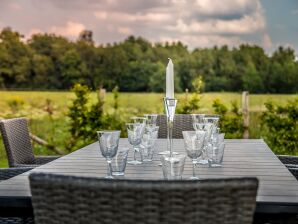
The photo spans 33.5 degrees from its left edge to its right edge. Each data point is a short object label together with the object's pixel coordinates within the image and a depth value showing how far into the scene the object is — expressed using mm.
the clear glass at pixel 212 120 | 2809
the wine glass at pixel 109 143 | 2029
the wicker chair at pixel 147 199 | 1154
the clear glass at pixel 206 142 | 2494
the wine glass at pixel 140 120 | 2927
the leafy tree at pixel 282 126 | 5918
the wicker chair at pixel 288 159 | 3418
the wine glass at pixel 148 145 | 2562
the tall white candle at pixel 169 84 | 2684
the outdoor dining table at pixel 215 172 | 1720
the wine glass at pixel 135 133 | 2520
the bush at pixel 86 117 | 6172
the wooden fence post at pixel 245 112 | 6301
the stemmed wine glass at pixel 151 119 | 2985
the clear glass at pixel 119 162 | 1988
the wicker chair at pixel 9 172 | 2791
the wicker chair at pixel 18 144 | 3229
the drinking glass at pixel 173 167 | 1667
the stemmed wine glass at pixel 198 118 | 2891
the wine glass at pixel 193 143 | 2033
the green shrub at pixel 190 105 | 6199
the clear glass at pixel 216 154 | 2395
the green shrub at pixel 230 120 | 6102
